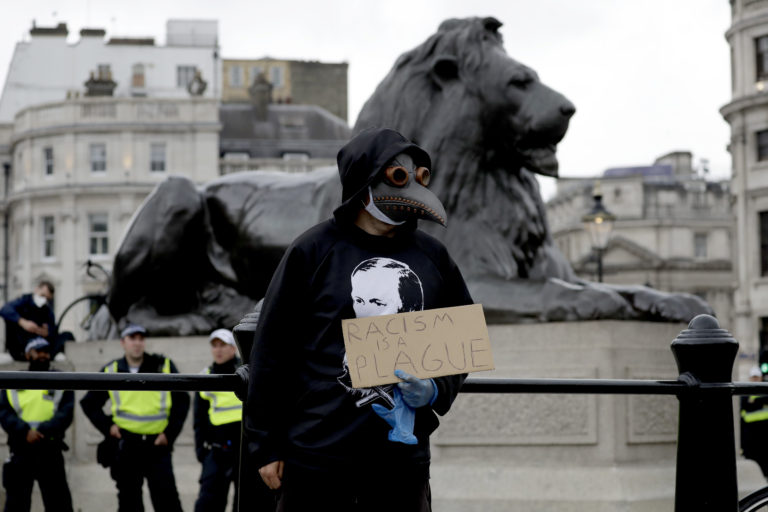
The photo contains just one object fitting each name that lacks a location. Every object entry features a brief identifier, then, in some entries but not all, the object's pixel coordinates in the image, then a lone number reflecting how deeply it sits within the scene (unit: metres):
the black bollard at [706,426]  4.32
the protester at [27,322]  11.17
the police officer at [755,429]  11.76
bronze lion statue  8.48
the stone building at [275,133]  66.94
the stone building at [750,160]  45.78
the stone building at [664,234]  89.25
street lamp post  22.00
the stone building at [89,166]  61.59
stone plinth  8.11
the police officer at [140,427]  8.76
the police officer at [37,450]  9.16
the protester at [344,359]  3.46
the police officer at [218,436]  8.55
